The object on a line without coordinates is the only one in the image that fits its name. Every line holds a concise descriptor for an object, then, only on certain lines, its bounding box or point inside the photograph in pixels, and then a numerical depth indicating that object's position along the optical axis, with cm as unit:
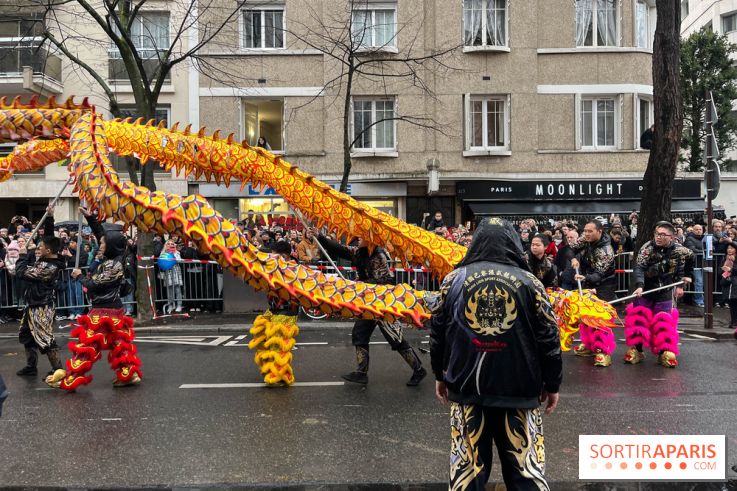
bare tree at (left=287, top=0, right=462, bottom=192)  1964
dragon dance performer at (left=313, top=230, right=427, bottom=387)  715
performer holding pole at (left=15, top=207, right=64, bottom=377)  762
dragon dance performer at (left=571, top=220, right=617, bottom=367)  839
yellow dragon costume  614
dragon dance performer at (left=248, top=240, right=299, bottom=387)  717
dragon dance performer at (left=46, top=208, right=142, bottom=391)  719
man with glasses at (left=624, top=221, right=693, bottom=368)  810
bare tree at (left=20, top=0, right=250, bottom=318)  1240
